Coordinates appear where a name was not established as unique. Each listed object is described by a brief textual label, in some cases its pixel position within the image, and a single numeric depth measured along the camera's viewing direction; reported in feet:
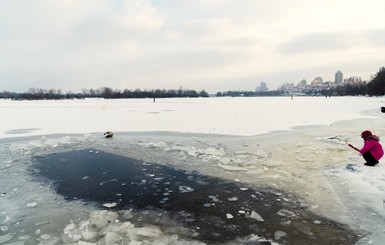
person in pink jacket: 22.11
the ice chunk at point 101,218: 13.71
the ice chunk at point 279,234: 12.37
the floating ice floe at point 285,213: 14.70
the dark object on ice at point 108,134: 39.91
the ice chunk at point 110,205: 15.98
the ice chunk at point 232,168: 23.17
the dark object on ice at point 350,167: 21.61
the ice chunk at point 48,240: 12.09
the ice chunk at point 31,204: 16.21
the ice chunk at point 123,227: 13.03
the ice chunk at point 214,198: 16.76
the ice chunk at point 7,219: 14.25
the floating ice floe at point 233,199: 16.75
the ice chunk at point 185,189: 18.37
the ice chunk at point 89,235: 12.38
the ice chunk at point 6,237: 12.39
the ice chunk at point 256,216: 14.15
